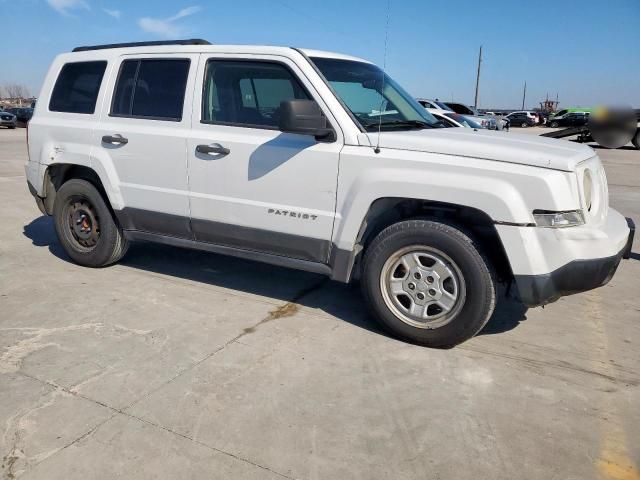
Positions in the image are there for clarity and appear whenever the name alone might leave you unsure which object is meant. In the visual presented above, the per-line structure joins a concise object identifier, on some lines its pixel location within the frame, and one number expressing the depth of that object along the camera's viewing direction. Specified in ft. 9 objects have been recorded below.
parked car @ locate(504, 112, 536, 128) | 156.46
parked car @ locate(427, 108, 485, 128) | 51.08
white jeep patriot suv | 10.52
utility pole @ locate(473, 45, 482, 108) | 163.24
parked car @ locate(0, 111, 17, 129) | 98.90
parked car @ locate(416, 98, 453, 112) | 63.17
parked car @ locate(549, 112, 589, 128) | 139.17
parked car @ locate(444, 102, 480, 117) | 76.28
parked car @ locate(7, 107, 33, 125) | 103.13
